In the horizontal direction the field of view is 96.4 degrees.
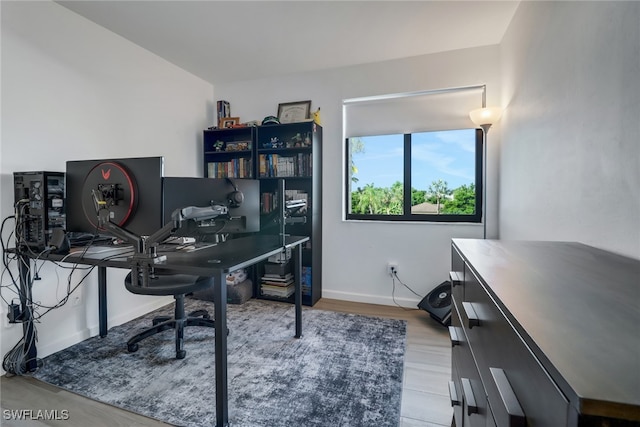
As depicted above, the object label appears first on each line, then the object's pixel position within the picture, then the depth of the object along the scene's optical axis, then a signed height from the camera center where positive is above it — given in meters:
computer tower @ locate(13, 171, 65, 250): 1.76 +0.01
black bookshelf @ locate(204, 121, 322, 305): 3.06 +0.42
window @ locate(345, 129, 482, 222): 2.83 +0.34
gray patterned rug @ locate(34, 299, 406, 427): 1.51 -1.06
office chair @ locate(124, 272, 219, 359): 1.84 -0.63
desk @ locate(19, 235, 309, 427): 1.37 -0.28
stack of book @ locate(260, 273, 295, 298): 3.11 -0.85
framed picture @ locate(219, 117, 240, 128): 3.40 +1.04
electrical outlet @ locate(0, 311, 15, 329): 1.85 -0.73
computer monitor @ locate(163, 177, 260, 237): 1.52 +0.06
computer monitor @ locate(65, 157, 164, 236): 1.39 +0.09
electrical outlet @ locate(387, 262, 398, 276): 2.99 -0.63
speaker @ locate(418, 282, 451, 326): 2.46 -0.87
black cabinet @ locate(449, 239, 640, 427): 0.34 -0.20
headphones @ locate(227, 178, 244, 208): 1.69 +0.07
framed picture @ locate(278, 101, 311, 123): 3.23 +1.11
